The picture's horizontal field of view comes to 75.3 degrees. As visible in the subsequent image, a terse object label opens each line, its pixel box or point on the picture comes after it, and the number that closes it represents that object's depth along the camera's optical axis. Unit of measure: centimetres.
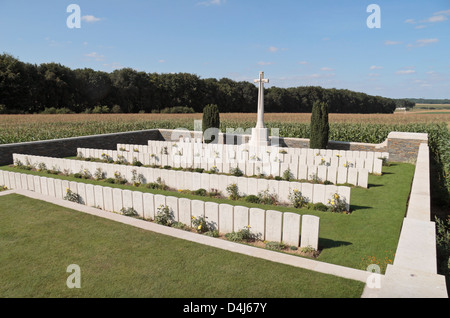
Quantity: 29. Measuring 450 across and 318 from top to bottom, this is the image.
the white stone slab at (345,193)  778
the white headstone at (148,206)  701
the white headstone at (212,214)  631
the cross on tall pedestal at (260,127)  1672
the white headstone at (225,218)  617
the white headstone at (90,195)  802
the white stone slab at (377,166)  1206
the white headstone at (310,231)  550
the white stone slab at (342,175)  1045
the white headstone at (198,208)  643
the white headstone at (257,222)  592
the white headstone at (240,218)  604
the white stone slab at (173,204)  670
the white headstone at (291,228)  566
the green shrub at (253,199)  868
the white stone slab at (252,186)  891
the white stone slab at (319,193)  812
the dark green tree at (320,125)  1605
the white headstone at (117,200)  749
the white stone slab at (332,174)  1063
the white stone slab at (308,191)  825
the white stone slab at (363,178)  1010
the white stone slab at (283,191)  854
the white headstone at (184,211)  656
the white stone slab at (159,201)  684
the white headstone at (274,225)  578
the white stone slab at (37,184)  910
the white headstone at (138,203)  718
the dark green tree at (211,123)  1995
